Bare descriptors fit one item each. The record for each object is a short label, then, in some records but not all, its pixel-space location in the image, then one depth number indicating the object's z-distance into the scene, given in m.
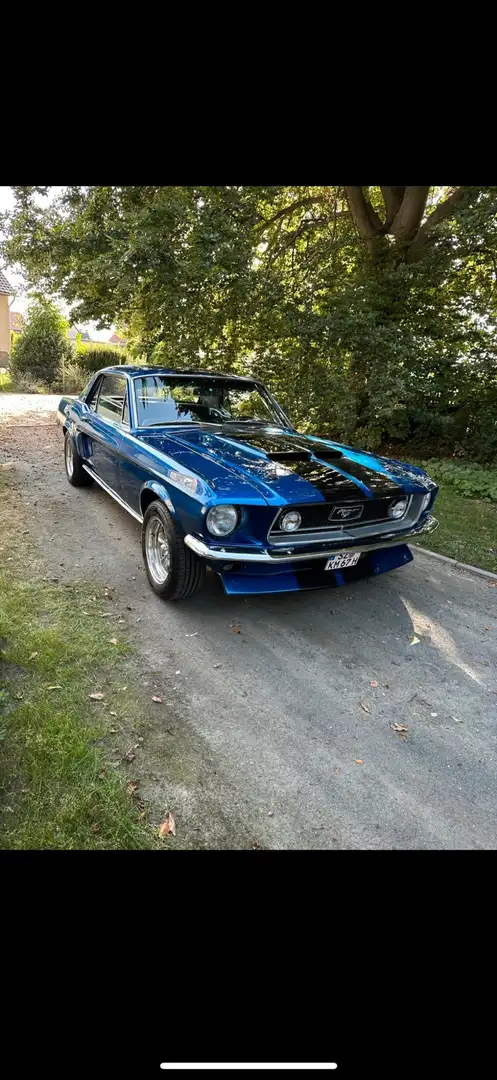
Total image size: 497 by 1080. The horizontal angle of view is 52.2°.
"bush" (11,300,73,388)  17.34
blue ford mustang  3.02
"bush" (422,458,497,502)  7.62
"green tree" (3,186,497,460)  7.24
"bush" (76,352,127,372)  18.75
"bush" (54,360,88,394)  17.20
